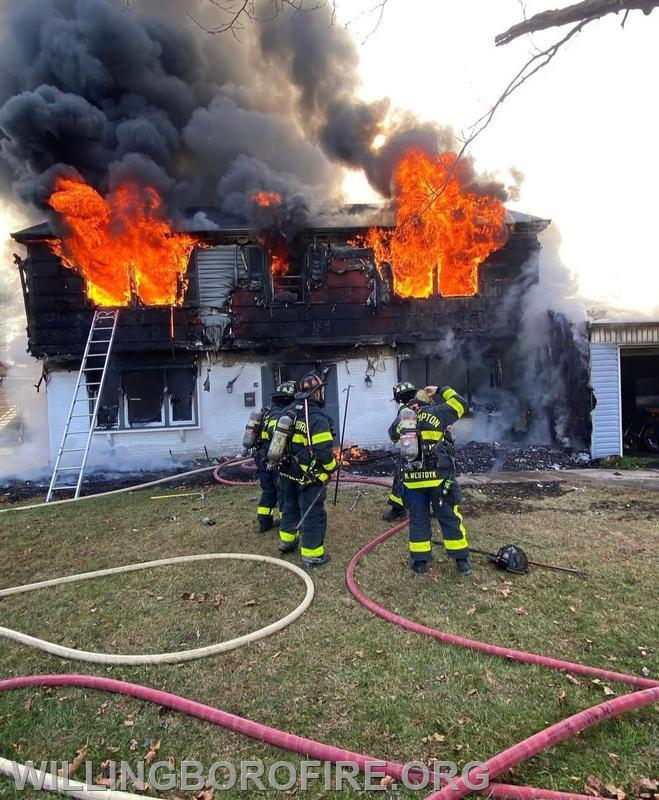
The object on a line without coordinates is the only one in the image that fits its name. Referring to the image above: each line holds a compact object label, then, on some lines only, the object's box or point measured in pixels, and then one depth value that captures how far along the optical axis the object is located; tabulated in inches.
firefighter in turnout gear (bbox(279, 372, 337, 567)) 186.9
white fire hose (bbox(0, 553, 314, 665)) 124.0
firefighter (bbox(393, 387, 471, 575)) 175.3
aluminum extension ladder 412.5
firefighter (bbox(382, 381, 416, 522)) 248.4
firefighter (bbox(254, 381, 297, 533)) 224.9
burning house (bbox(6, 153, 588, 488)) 422.0
